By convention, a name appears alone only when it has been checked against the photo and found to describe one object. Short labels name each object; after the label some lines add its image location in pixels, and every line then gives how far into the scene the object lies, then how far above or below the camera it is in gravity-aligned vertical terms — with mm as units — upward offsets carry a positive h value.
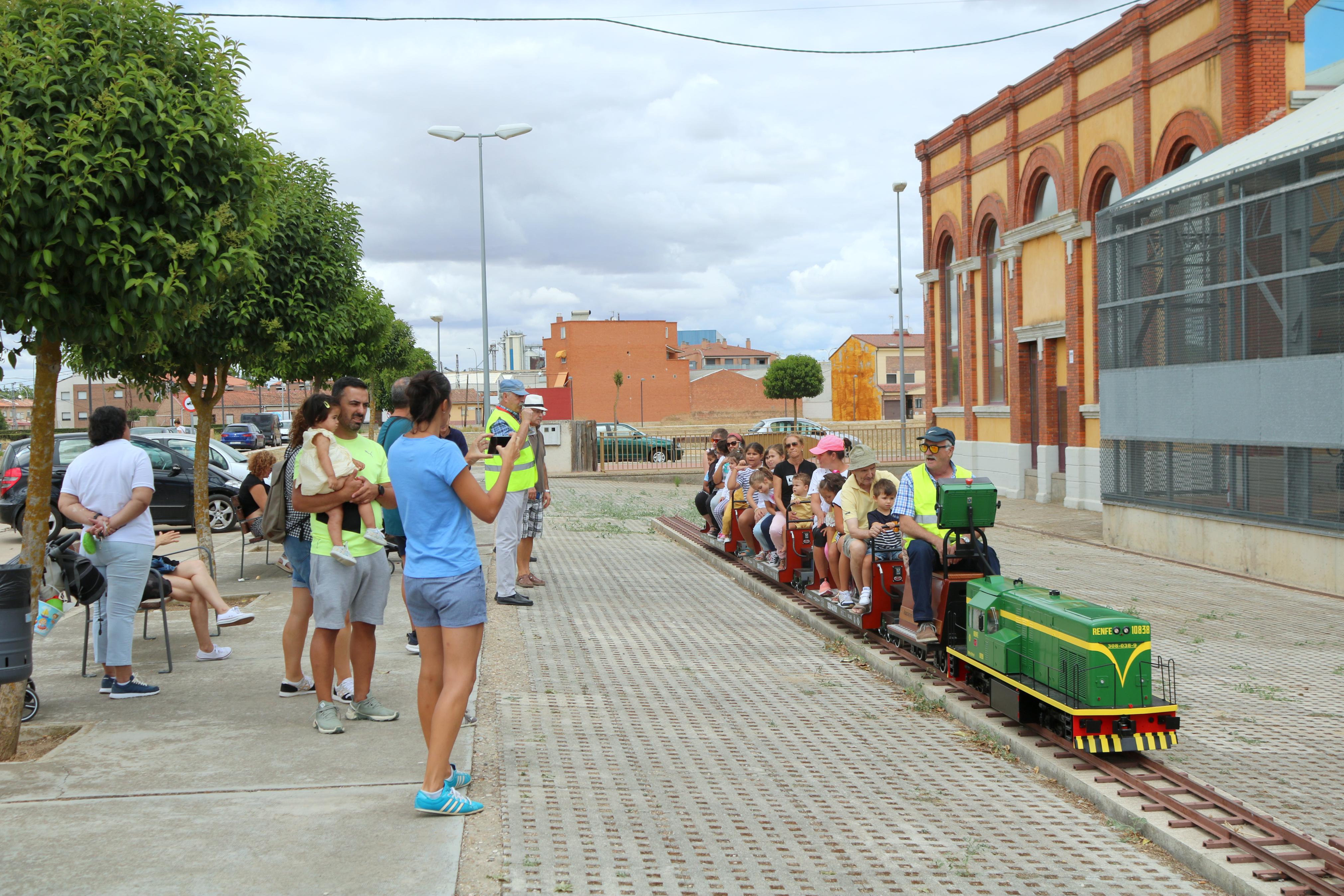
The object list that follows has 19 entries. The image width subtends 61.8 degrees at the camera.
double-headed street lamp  25734 +6831
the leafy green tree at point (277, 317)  10781 +1188
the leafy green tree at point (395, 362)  54156 +3655
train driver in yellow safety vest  7961 -677
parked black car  18594 -776
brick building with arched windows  17047 +4603
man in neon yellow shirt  6191 -810
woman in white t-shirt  6902 -499
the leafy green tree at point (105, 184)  5746 +1367
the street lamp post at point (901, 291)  35219 +4262
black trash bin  5543 -924
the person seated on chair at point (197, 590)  8086 -1102
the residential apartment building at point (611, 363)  97250 +5796
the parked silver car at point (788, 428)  42625 -54
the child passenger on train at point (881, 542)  9023 -951
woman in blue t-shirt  4812 -578
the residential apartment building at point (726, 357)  134875 +8747
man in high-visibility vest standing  10586 -974
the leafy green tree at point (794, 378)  74062 +3177
